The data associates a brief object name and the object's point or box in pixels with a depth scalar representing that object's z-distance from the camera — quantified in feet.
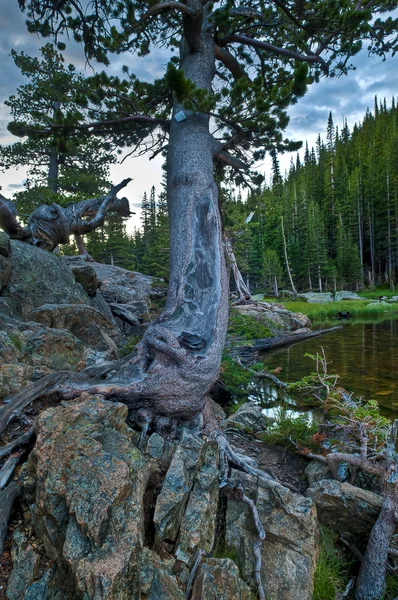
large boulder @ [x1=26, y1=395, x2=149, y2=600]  6.06
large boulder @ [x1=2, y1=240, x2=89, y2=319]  20.36
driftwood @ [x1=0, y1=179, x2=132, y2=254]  27.86
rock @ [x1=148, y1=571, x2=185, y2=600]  6.39
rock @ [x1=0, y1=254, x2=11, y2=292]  19.87
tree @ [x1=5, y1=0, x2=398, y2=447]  12.08
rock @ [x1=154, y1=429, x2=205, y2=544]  7.70
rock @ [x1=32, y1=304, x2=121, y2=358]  19.89
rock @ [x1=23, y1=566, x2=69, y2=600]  6.07
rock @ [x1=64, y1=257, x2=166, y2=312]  40.96
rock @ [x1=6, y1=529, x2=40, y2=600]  6.16
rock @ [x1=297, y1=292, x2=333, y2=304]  122.26
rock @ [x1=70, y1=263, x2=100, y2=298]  27.61
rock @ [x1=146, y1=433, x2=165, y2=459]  9.61
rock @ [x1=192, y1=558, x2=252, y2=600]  6.68
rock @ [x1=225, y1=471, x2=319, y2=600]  7.91
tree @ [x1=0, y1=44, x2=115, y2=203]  45.55
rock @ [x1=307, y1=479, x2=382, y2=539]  9.37
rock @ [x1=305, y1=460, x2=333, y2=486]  11.30
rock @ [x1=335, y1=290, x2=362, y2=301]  126.98
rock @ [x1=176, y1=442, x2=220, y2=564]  7.69
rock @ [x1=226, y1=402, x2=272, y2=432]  16.51
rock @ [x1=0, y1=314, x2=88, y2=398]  12.29
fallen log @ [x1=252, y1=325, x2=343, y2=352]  43.27
